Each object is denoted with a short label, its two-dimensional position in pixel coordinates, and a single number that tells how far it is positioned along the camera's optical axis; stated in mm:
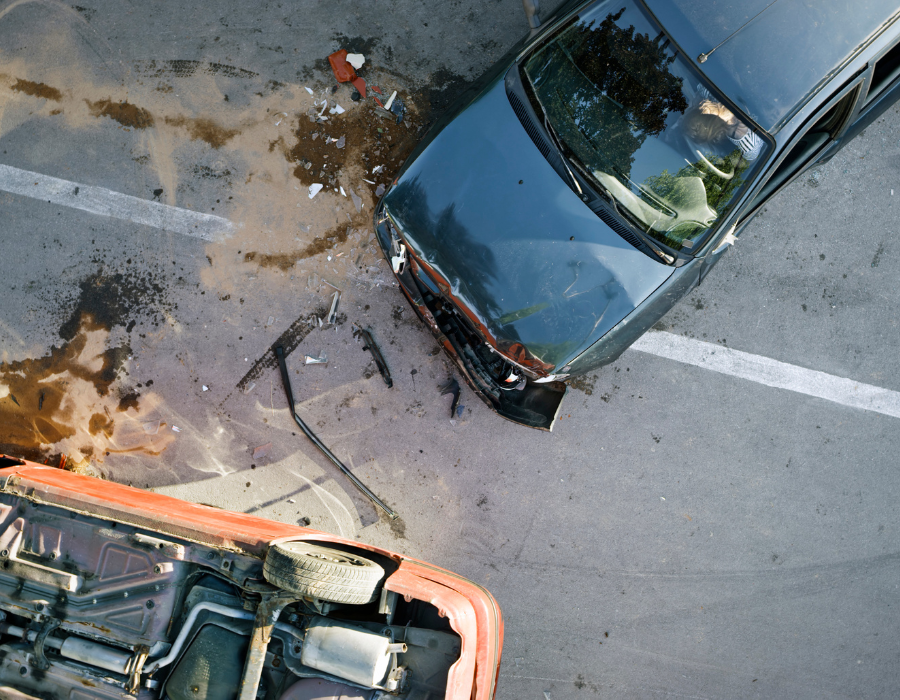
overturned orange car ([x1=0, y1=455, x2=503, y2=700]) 3045
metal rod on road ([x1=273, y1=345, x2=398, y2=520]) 4180
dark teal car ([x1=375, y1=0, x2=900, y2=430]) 3021
